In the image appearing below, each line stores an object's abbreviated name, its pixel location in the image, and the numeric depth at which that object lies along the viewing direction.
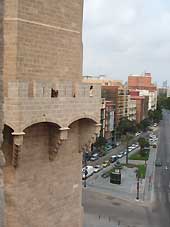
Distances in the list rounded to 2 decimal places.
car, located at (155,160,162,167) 65.12
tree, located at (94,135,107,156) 70.03
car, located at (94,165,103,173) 58.64
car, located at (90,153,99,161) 67.50
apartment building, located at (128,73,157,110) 146.25
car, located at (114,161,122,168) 62.23
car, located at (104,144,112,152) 77.16
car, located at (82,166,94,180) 53.98
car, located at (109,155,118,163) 67.28
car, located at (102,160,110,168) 62.67
